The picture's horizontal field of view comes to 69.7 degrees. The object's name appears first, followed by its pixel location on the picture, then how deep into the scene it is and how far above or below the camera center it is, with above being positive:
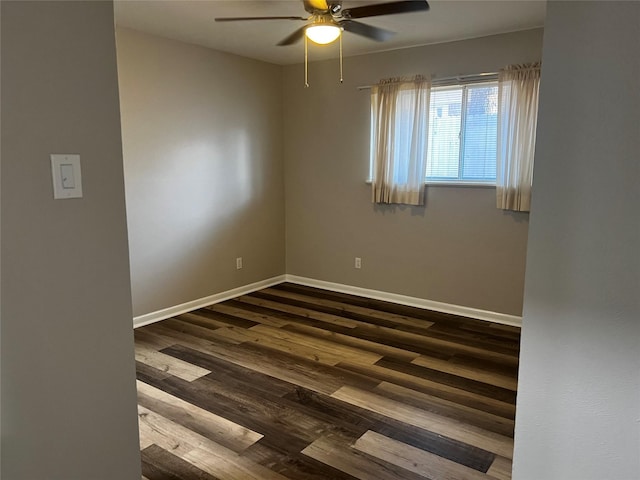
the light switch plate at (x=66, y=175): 1.20 -0.01
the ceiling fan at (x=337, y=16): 2.66 +0.95
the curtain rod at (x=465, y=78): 3.79 +0.79
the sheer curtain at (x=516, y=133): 3.58 +0.31
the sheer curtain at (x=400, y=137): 4.11 +0.32
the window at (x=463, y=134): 3.90 +0.33
